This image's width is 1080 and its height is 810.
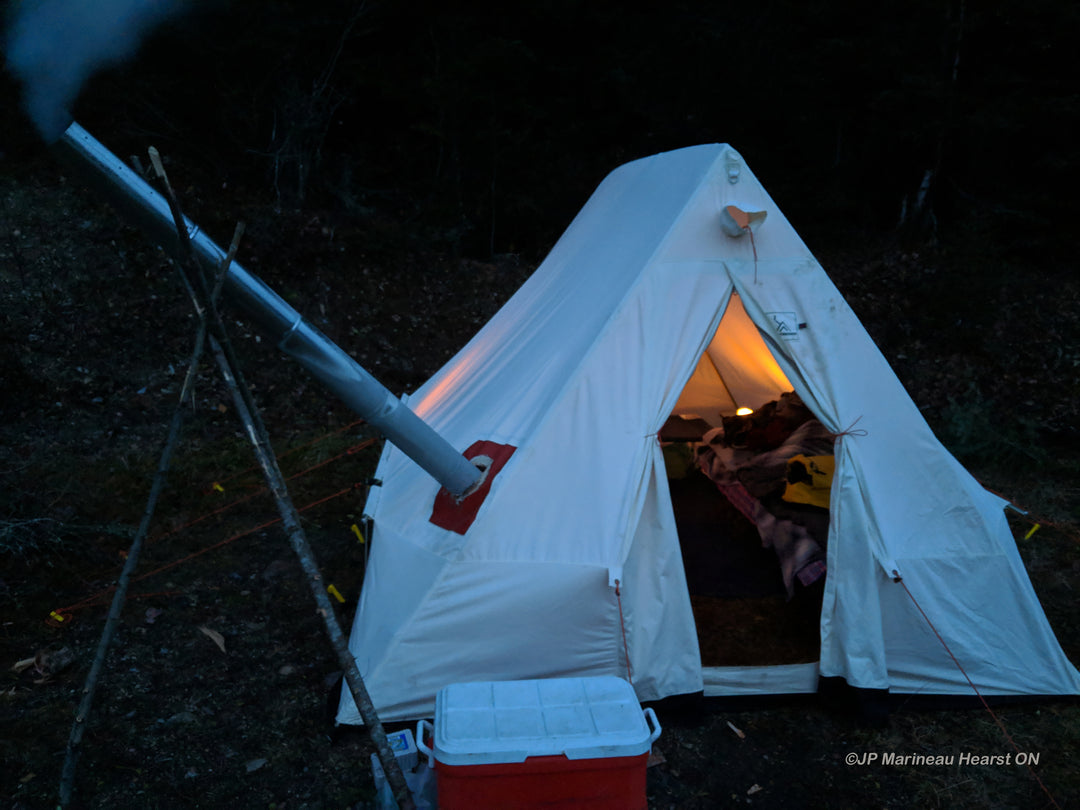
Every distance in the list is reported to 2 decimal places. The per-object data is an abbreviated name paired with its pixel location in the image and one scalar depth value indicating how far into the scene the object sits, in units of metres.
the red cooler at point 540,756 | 2.33
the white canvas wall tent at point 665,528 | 3.31
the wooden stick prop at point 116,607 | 2.51
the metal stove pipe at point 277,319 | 2.21
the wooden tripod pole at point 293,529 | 2.46
